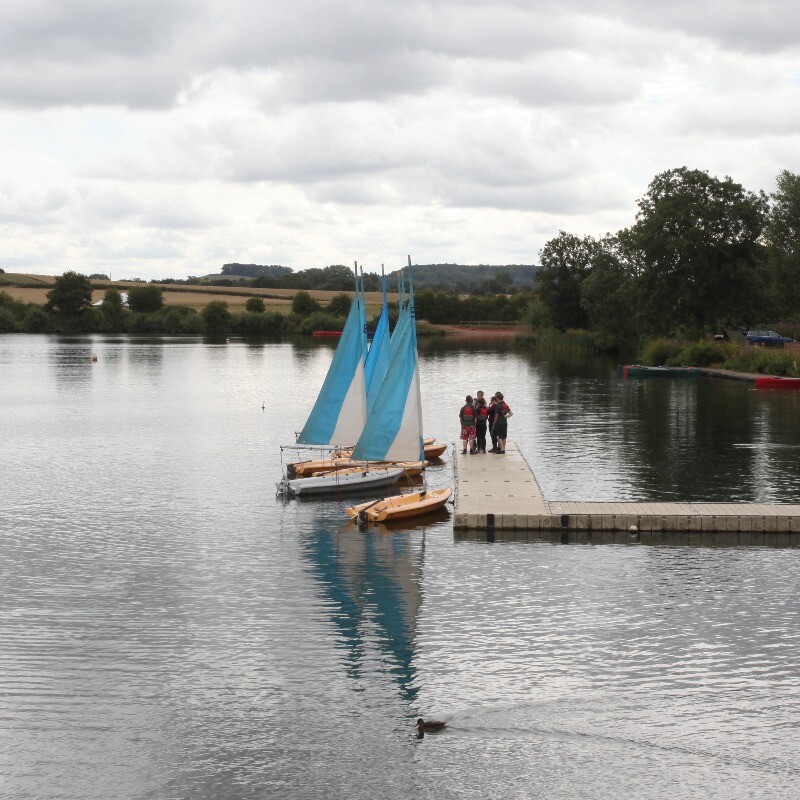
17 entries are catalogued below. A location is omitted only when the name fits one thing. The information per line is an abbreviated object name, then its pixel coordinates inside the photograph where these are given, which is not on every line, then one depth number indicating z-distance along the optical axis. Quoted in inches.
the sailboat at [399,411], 1370.6
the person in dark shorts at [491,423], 1582.2
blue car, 4195.4
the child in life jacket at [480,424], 1592.0
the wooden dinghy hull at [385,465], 1451.8
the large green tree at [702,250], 4013.3
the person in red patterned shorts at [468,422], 1549.0
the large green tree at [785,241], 4537.4
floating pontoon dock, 1144.8
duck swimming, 665.0
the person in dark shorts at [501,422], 1562.5
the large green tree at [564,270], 5738.2
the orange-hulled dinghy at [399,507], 1234.0
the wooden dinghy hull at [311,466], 1481.3
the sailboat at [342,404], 1523.1
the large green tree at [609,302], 5044.3
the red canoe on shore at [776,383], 2957.7
